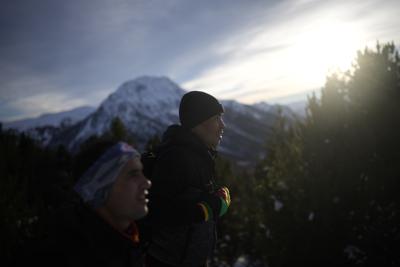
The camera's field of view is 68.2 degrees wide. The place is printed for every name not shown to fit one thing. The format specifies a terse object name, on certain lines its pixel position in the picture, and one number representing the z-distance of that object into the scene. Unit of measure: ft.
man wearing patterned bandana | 5.52
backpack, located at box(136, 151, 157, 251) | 9.41
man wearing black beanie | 9.21
